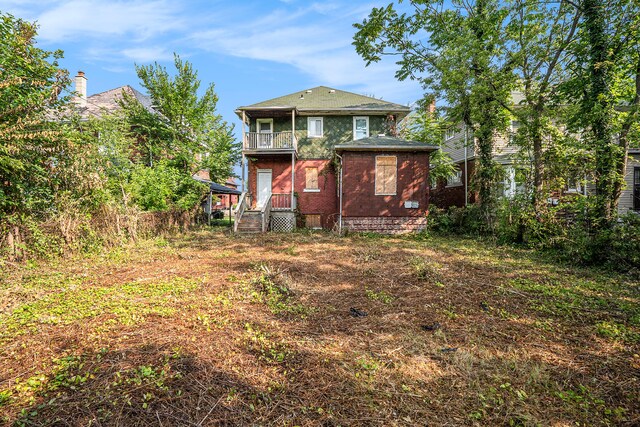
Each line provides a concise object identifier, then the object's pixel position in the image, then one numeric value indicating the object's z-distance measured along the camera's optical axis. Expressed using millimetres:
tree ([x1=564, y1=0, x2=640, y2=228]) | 7527
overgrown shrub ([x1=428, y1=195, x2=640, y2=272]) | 7125
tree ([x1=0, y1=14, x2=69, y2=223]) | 5961
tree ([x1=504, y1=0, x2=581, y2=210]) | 10195
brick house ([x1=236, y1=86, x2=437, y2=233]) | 14633
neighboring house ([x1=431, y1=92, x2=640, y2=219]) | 16516
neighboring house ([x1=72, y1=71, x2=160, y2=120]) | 18917
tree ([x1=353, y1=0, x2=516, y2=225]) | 11438
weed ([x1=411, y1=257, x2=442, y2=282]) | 6150
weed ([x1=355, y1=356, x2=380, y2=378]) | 2771
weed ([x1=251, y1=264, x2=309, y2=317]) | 4371
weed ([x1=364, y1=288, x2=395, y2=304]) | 4859
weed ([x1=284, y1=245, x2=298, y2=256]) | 8875
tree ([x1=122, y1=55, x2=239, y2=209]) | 17672
